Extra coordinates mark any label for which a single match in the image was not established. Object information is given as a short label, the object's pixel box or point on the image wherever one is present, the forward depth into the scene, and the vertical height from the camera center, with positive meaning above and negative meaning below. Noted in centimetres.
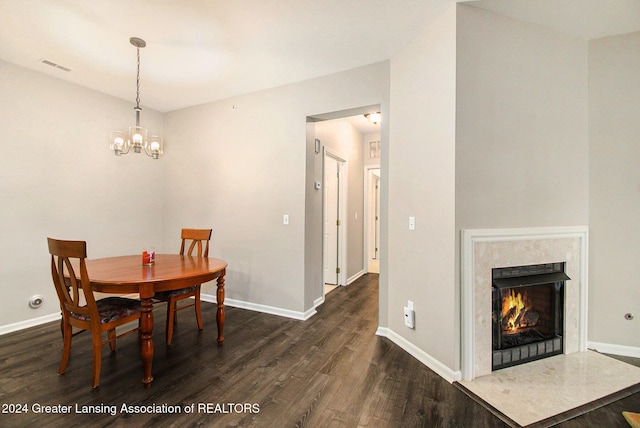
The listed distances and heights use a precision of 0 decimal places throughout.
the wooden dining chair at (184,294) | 247 -74
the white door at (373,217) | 549 -5
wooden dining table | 190 -46
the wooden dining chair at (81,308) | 183 -70
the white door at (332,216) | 449 -2
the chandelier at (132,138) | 244 +67
